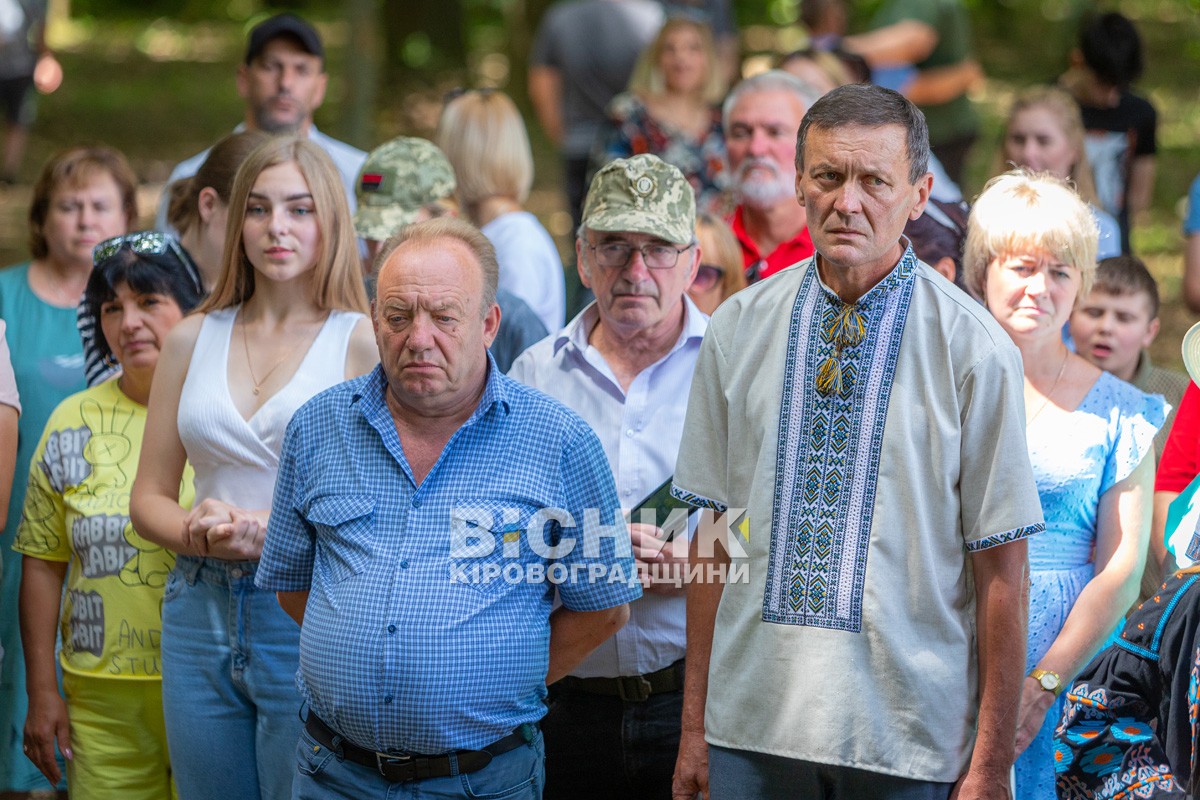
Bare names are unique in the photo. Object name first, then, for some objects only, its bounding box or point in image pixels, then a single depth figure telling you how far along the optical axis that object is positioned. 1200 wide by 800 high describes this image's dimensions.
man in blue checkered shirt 5.86
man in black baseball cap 11.52
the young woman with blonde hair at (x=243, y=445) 6.78
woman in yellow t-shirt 7.53
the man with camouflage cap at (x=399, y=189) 9.23
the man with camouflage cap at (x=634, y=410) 6.99
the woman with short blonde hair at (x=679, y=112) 12.45
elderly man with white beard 9.61
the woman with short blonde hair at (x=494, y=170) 10.50
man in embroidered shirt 5.25
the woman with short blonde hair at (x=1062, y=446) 6.57
